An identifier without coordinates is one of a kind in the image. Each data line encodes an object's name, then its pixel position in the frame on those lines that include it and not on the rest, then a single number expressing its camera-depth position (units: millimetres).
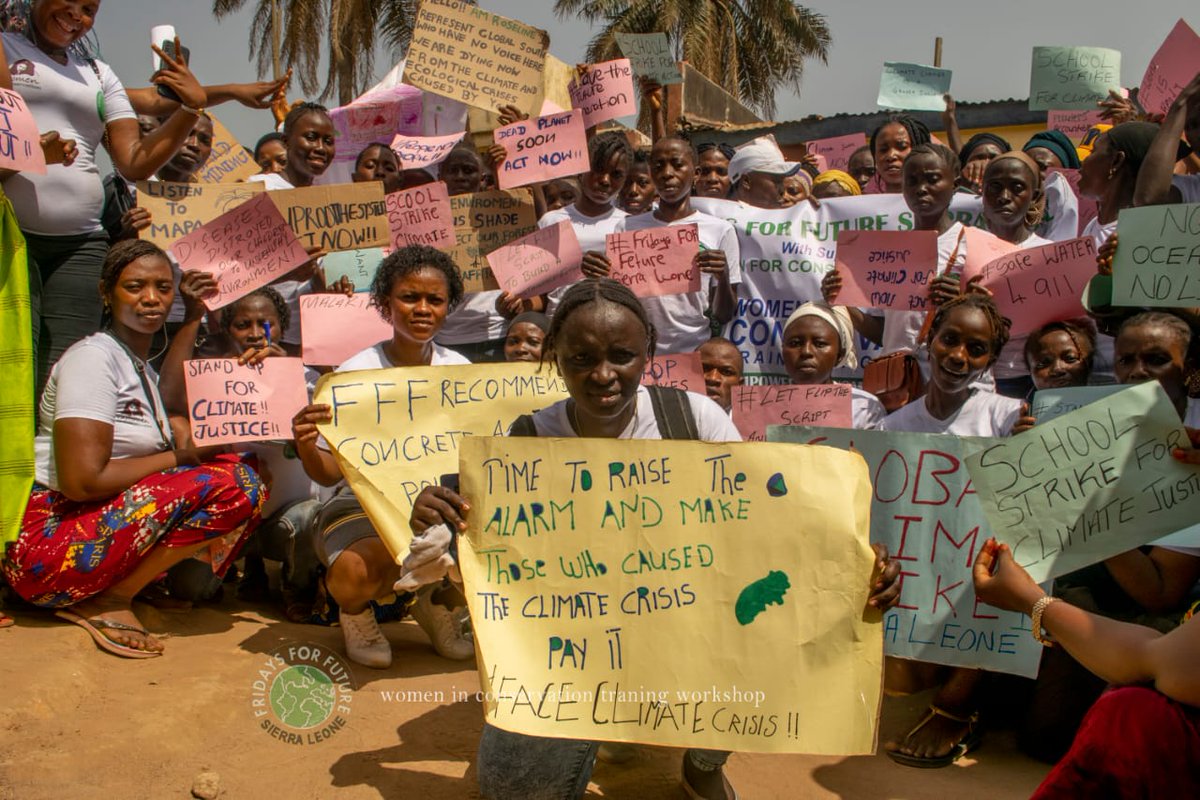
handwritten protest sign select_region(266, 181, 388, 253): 5703
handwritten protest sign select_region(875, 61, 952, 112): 8109
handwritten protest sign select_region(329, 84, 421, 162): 7637
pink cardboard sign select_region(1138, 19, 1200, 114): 5754
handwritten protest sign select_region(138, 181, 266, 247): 5384
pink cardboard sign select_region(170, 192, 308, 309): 5219
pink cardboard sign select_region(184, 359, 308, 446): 4562
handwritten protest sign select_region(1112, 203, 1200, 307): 3988
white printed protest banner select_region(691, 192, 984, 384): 5871
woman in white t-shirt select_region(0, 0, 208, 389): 4672
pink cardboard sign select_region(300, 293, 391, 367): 5211
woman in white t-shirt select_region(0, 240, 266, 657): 4207
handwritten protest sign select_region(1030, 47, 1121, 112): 7473
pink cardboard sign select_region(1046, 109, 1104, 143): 8117
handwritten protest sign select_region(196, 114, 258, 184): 7137
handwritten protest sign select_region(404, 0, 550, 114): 6691
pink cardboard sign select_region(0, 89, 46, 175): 4238
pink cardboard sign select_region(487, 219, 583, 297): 5734
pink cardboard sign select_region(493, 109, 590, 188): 6215
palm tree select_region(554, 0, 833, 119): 26078
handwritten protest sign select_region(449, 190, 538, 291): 6238
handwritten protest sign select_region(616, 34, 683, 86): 7508
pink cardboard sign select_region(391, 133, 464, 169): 6898
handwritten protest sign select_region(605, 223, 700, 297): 5492
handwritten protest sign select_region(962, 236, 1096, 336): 4699
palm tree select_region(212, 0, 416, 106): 23500
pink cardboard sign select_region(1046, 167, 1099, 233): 6672
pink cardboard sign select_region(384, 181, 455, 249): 5961
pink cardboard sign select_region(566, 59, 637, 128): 6672
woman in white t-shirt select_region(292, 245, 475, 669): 4180
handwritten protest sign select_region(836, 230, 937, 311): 5060
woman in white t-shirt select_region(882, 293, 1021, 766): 4020
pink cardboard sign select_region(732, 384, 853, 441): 4578
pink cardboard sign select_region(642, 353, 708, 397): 4938
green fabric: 4250
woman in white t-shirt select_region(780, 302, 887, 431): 5133
